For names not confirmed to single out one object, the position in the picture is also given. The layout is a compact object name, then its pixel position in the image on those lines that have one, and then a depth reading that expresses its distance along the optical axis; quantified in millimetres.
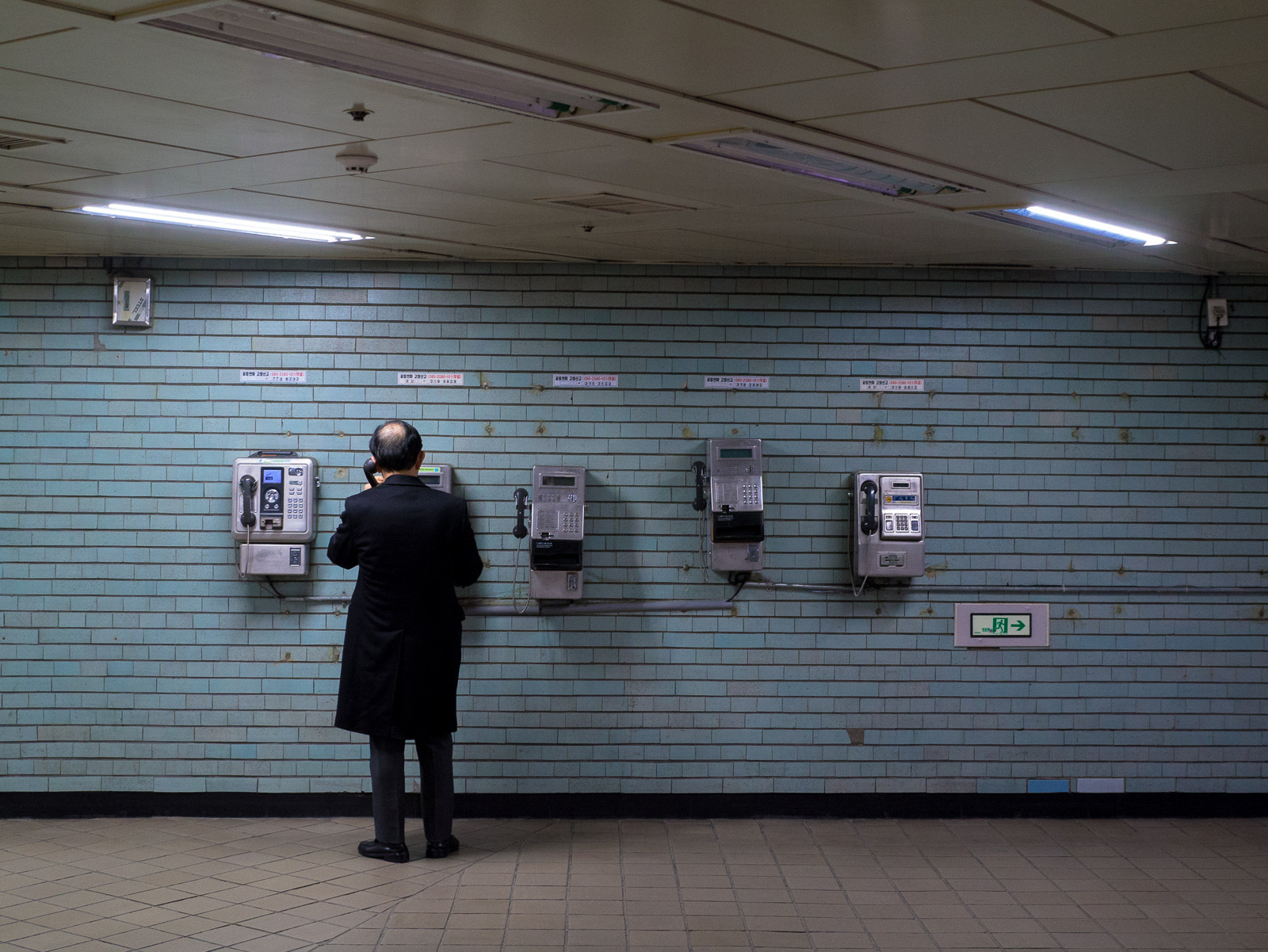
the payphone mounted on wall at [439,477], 6719
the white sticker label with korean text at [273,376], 6855
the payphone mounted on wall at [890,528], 6766
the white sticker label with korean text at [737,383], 6988
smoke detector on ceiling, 4406
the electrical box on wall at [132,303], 6758
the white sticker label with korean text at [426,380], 6895
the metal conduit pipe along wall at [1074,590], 6965
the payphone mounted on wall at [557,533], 6594
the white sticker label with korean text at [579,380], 6938
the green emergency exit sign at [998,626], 7008
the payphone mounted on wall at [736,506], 6668
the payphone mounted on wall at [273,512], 6625
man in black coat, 5801
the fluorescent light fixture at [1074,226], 5590
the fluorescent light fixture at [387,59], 3080
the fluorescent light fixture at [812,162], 4254
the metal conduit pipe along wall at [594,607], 6824
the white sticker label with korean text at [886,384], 7031
